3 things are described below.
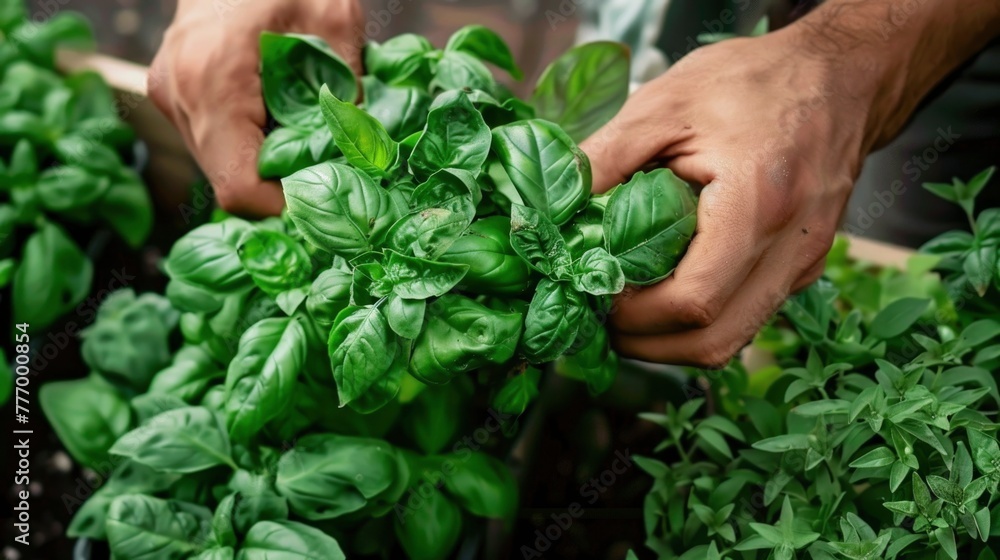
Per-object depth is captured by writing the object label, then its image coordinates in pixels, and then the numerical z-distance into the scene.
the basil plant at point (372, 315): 0.51
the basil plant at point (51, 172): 0.94
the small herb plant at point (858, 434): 0.60
